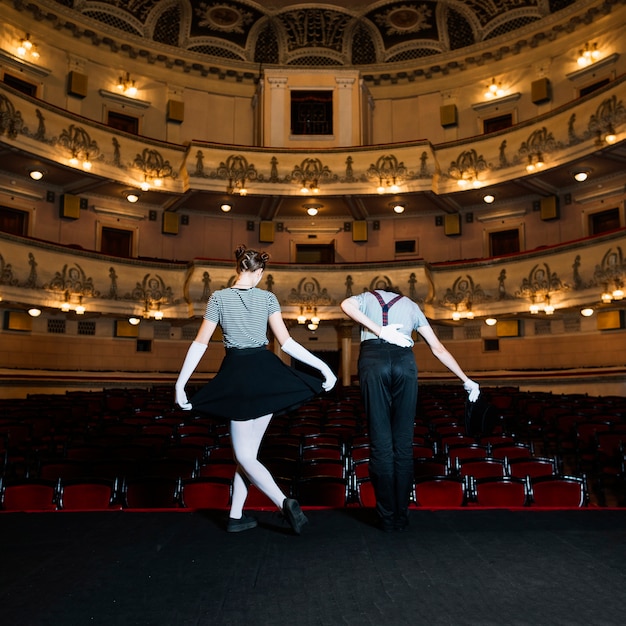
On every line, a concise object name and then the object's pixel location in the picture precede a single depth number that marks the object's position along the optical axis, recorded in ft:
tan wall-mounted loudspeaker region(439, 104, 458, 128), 72.79
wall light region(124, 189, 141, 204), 64.69
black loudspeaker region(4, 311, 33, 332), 57.38
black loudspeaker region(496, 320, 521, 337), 64.90
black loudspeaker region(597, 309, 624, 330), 57.16
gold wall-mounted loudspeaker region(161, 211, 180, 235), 71.82
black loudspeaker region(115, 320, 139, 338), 65.10
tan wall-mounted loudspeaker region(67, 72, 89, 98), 66.74
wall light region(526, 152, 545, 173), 60.80
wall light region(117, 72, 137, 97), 70.74
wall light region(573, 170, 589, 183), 59.41
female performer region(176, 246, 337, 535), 10.28
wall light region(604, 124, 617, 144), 54.24
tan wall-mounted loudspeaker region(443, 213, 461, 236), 72.23
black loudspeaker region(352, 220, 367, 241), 74.23
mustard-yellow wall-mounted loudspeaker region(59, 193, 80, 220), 65.21
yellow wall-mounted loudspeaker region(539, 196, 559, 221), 66.23
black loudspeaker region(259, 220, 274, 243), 74.48
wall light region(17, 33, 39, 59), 63.05
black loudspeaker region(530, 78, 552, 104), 67.31
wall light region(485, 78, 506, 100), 71.21
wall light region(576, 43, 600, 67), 63.77
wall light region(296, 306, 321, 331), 62.54
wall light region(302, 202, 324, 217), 70.49
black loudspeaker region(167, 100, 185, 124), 73.05
